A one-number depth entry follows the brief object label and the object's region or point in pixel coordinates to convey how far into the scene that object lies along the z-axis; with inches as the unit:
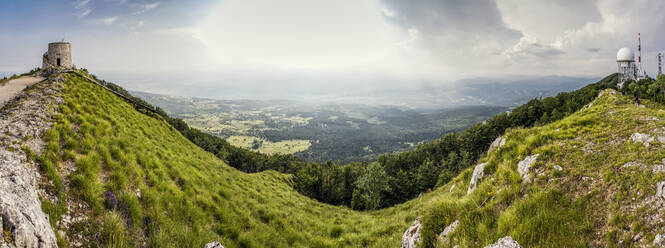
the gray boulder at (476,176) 382.7
